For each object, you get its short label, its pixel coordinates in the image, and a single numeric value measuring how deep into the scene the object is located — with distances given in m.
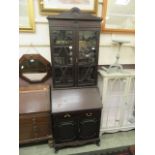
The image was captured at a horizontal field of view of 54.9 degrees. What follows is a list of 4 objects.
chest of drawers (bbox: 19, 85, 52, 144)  1.89
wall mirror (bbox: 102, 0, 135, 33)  2.02
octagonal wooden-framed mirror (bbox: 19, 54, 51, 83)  2.03
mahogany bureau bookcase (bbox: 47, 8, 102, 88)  1.76
